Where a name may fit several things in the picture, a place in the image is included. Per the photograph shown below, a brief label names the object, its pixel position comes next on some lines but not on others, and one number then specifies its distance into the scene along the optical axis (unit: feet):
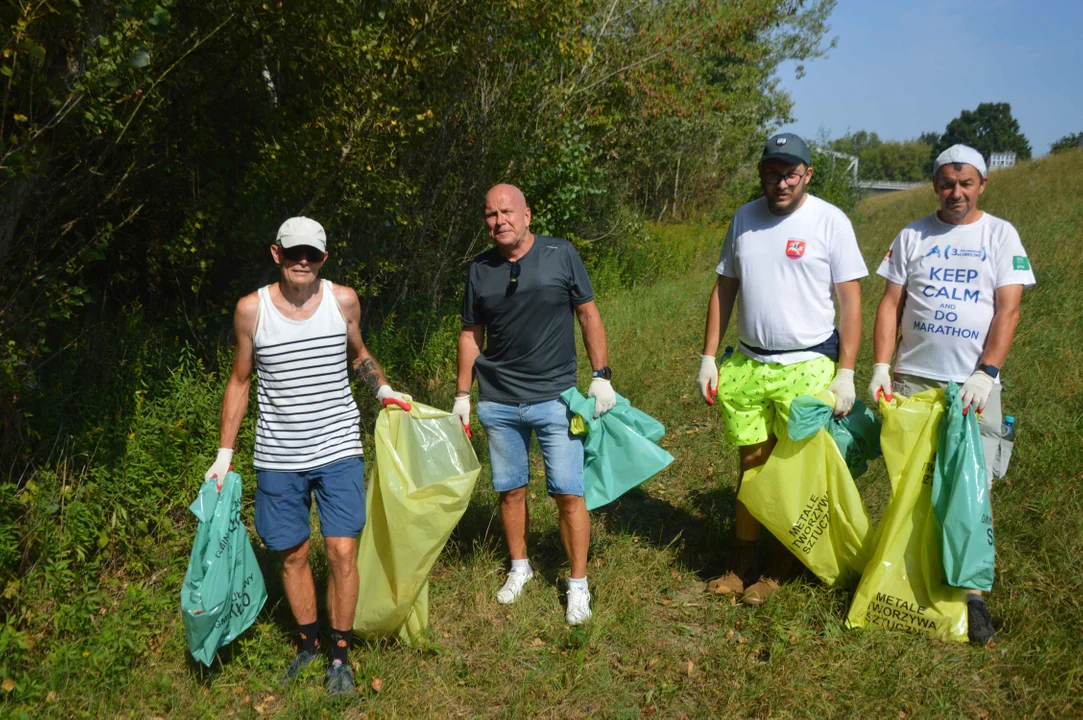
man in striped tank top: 9.57
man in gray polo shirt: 11.05
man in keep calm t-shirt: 10.39
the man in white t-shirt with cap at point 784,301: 10.73
